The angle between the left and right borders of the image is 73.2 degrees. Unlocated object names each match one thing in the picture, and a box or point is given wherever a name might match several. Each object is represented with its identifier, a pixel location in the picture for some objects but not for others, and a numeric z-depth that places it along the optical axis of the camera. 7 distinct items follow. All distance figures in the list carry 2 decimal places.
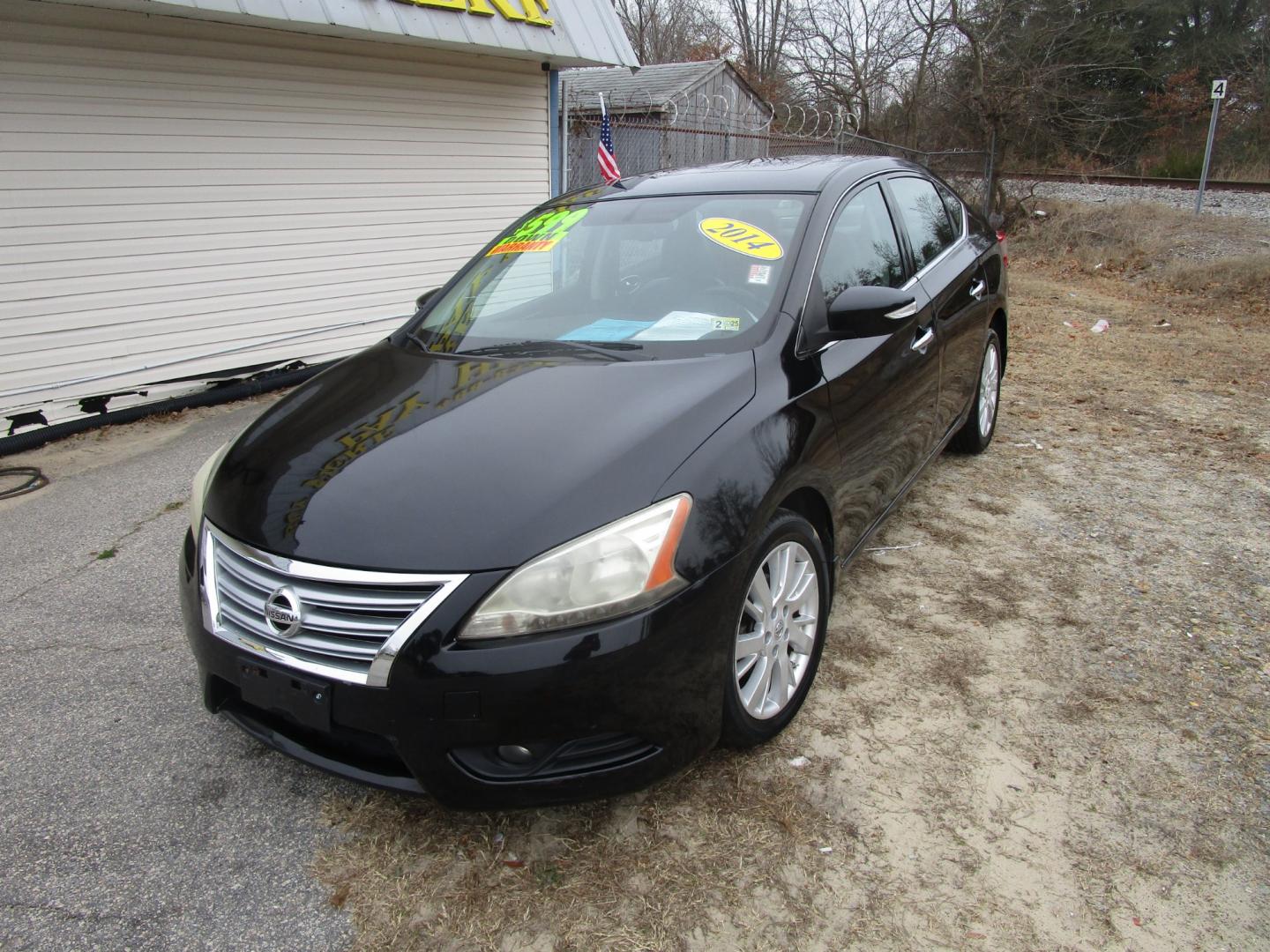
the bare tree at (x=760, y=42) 34.41
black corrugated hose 5.68
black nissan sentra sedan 1.92
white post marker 13.72
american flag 10.45
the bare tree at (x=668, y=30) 36.94
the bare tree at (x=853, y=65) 24.44
